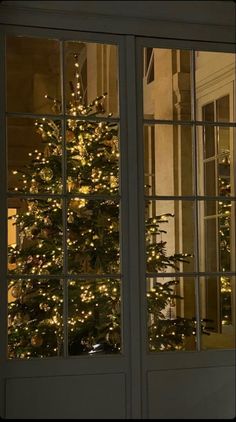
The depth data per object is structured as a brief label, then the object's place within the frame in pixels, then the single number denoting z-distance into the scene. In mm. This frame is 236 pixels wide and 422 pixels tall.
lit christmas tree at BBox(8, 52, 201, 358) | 4207
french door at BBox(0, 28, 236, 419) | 4000
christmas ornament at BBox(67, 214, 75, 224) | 4410
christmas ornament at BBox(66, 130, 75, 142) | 4391
